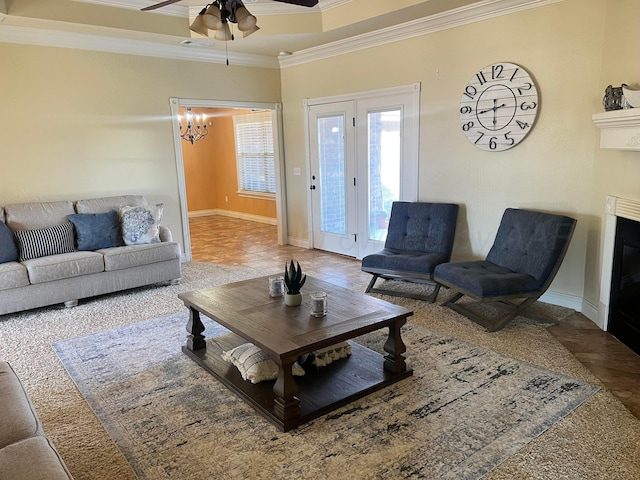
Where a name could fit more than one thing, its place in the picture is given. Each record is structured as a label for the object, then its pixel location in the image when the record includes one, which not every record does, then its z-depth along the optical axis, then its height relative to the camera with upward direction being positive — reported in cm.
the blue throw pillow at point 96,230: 463 -67
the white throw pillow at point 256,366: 274 -124
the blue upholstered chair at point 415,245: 424 -94
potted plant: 288 -80
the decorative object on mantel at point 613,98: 311 +31
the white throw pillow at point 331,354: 290 -125
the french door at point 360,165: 518 -14
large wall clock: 404 +38
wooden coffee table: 239 -99
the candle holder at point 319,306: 271 -87
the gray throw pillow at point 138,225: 482 -66
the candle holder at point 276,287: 310 -86
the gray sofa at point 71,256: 408 -87
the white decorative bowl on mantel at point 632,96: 292 +30
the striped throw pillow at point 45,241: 433 -72
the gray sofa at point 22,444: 141 -92
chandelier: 904 +61
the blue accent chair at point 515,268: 353 -98
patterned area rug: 208 -136
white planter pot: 291 -89
